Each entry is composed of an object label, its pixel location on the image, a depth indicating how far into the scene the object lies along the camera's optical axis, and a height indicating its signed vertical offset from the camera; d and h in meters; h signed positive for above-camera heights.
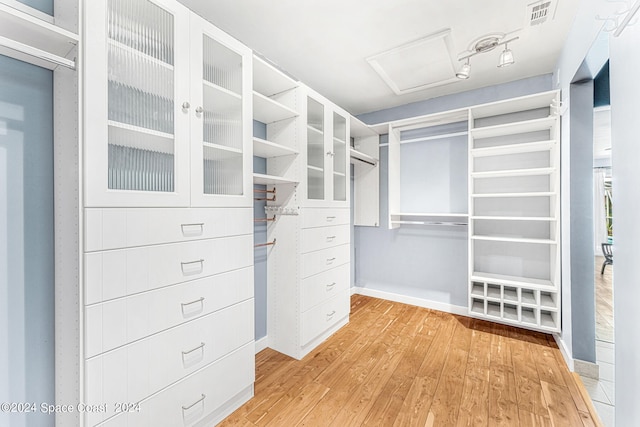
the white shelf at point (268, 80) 1.97 +1.05
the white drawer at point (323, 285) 2.38 -0.69
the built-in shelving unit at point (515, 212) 2.53 +0.00
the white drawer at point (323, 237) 2.37 -0.22
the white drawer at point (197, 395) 1.28 -0.97
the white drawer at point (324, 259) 2.38 -0.44
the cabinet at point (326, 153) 2.44 +0.58
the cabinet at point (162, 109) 1.14 +0.53
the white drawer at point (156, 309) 1.12 -0.46
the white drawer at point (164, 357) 1.14 -0.70
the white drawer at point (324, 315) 2.39 -0.98
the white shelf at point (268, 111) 2.00 +0.82
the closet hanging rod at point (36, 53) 0.92 +0.58
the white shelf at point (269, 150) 1.99 +0.51
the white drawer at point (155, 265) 1.12 -0.25
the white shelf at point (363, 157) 3.23 +0.71
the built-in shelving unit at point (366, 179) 3.75 +0.48
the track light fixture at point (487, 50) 2.08 +1.36
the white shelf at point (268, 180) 1.98 +0.26
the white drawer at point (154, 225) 1.12 -0.05
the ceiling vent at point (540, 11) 1.80 +1.38
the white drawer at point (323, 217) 2.37 -0.03
